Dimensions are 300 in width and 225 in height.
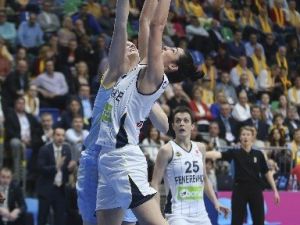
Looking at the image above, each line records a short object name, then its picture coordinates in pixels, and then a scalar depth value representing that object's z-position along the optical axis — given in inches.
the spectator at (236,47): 821.9
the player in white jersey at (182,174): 372.2
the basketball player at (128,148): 251.3
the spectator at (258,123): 700.7
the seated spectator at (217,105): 716.7
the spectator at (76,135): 576.0
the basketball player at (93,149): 258.5
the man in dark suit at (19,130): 566.3
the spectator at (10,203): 518.0
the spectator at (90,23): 764.0
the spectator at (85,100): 635.5
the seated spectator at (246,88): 773.9
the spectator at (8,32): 695.4
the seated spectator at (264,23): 786.9
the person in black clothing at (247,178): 504.4
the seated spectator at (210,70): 771.4
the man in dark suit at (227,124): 687.7
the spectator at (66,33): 706.8
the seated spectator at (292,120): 725.3
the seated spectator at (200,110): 697.0
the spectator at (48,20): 727.1
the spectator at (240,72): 792.3
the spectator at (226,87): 762.8
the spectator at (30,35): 701.3
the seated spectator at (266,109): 738.8
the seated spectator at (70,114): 603.2
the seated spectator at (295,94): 794.8
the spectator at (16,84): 615.7
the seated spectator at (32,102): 616.7
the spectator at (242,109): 718.5
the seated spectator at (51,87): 648.4
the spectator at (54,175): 544.7
